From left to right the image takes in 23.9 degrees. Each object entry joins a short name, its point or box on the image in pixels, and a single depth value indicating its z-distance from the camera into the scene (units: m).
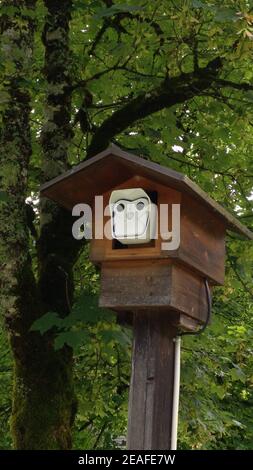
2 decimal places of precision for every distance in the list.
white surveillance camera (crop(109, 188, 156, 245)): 2.68
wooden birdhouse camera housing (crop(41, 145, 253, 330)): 2.65
